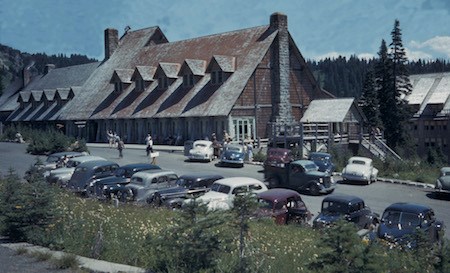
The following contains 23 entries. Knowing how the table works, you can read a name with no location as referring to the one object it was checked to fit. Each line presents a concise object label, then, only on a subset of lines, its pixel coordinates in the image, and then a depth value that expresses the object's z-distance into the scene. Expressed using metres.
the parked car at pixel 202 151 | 36.44
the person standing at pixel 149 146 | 37.19
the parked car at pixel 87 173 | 25.78
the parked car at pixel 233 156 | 34.41
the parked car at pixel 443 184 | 26.27
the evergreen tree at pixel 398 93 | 58.08
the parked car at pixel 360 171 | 29.66
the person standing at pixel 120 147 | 37.91
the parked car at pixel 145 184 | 22.53
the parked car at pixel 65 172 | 27.73
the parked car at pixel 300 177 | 26.53
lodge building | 43.69
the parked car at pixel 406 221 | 17.61
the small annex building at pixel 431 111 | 75.62
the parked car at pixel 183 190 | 21.23
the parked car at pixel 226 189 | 20.64
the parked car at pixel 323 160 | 31.03
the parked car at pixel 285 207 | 19.11
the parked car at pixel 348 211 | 19.02
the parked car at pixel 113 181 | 23.38
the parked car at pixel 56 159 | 31.75
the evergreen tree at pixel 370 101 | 57.88
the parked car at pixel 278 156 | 31.33
